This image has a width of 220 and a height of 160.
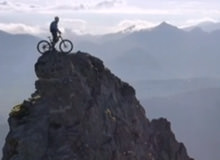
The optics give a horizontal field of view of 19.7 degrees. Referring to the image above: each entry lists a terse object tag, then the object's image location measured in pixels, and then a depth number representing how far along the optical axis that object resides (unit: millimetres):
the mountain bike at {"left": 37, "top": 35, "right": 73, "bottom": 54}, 50691
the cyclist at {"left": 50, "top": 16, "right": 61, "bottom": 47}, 51431
